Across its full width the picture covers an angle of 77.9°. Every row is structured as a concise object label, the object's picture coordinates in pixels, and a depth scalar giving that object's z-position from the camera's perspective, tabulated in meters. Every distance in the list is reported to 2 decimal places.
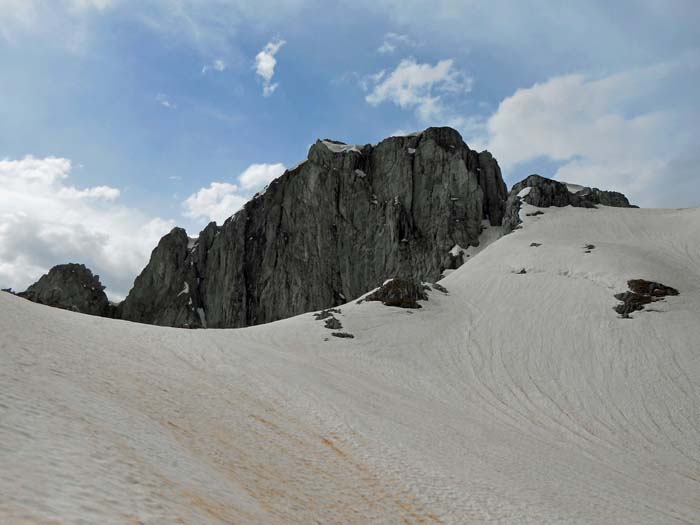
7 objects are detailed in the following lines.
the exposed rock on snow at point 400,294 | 42.91
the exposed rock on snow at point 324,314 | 39.70
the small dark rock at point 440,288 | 48.62
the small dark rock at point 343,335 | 35.59
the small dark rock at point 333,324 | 37.12
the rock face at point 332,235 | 92.25
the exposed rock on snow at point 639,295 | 38.74
